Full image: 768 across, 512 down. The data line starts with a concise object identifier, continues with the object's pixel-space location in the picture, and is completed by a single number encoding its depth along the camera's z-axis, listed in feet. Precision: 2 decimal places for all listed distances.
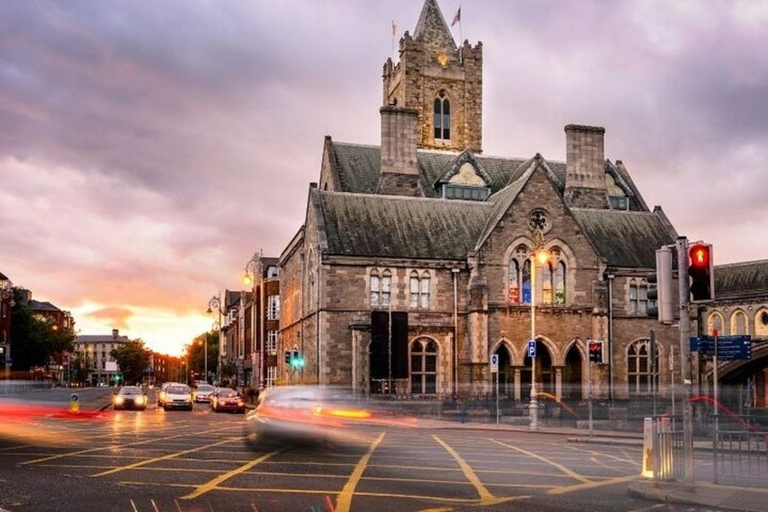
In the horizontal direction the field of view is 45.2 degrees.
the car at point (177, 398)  172.24
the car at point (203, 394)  220.43
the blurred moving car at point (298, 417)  73.31
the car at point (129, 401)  172.55
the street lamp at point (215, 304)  191.31
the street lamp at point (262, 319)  257.55
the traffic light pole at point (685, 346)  48.47
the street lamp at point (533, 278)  116.47
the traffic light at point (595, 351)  113.29
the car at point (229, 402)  164.55
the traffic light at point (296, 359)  155.74
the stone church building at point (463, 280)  154.71
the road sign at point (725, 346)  102.97
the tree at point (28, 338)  358.23
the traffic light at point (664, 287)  50.08
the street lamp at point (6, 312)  325.62
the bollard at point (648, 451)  52.60
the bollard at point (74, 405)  144.05
